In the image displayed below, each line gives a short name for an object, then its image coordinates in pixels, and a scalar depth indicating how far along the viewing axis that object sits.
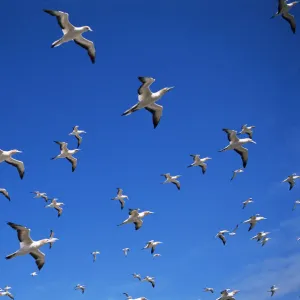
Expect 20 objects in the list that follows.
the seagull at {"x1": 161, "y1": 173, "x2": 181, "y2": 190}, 38.38
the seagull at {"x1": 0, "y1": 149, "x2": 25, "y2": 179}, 28.66
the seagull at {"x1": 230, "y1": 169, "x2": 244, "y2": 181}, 42.11
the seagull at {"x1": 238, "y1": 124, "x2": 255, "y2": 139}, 39.36
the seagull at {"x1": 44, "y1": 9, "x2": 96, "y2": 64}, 24.59
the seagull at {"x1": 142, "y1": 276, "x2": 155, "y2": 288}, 45.44
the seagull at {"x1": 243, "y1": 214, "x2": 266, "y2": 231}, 39.96
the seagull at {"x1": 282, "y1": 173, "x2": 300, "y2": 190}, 40.91
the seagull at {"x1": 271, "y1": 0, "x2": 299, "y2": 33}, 26.39
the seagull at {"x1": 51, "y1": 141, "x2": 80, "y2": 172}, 33.91
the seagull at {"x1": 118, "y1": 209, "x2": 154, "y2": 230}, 32.78
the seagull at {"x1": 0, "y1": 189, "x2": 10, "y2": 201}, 33.56
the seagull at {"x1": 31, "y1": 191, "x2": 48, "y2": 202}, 39.16
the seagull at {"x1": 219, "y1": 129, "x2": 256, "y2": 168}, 30.66
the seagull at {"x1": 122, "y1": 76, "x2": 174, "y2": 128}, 23.41
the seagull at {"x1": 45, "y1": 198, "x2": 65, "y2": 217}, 39.90
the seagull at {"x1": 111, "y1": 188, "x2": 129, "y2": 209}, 40.25
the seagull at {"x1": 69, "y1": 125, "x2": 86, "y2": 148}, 37.84
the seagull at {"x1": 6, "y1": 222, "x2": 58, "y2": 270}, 22.05
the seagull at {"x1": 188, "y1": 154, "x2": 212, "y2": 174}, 36.09
